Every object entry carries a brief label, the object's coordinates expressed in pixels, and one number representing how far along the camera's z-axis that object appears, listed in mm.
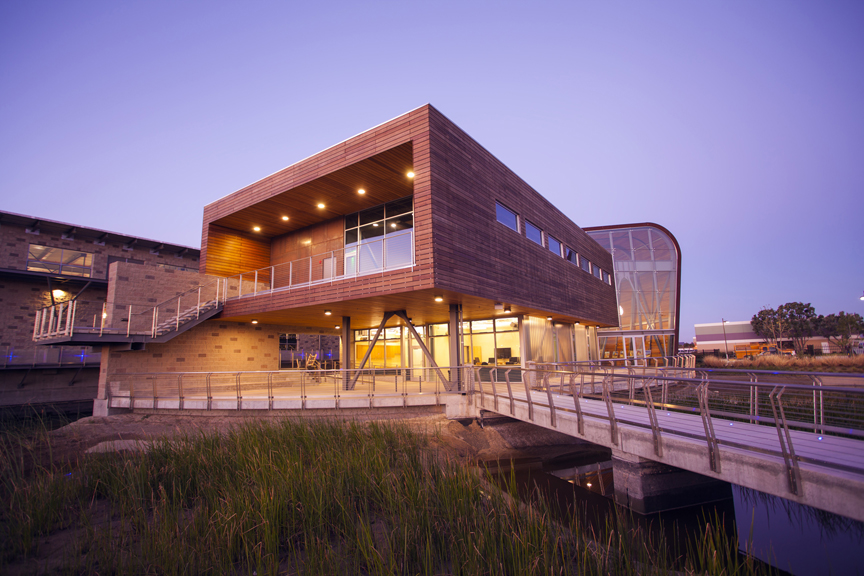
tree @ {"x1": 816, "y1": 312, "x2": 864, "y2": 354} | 38575
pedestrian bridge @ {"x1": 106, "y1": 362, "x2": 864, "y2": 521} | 4262
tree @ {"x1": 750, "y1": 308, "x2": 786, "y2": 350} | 49062
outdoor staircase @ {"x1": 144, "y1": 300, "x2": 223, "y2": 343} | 15359
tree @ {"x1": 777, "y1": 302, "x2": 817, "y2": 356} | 47078
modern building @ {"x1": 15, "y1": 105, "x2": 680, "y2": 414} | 12297
